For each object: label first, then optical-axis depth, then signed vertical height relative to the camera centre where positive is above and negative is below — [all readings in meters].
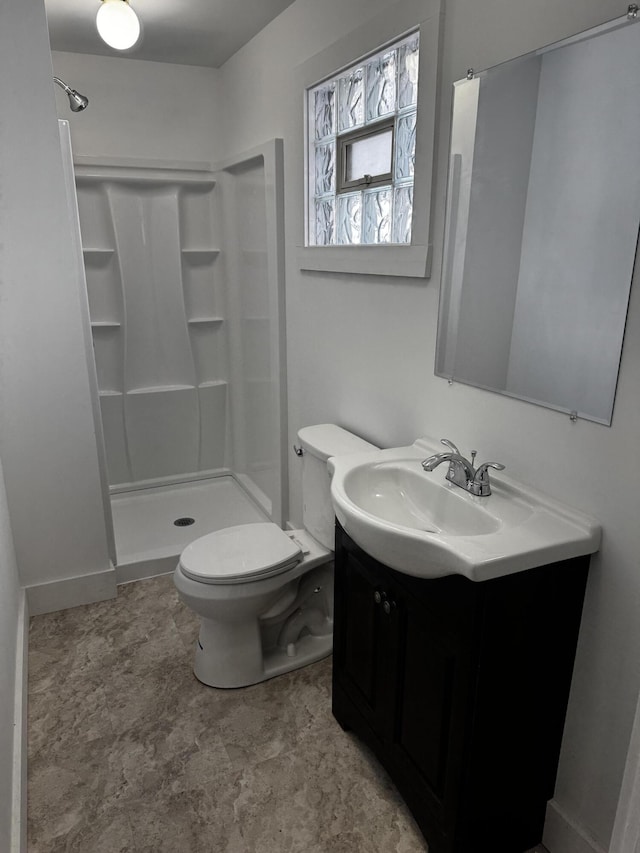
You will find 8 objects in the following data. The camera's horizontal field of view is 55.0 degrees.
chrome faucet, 1.54 -0.55
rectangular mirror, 1.23 +0.06
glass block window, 1.85 +0.31
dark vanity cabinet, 1.33 -1.01
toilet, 2.04 -1.11
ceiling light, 2.15 +0.75
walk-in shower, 3.21 -0.56
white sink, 1.27 -0.60
